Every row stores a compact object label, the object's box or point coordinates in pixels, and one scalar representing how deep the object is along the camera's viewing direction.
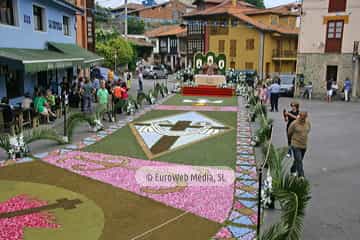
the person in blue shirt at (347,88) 25.17
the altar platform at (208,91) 26.94
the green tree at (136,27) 72.00
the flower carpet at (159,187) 6.56
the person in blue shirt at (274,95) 19.55
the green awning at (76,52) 19.56
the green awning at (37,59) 13.13
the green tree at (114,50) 40.75
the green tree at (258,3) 73.94
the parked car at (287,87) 28.06
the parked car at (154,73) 44.96
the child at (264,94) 20.74
